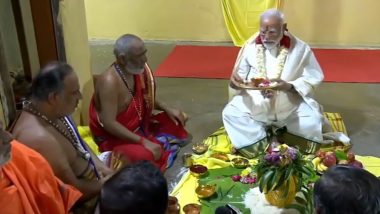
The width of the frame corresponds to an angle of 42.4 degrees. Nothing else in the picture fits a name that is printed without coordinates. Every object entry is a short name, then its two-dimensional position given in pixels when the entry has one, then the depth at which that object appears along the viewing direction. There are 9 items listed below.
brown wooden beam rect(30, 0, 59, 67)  3.29
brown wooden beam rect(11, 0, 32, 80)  3.18
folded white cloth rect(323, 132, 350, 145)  3.55
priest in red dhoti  3.16
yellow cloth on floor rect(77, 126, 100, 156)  3.43
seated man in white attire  3.46
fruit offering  3.06
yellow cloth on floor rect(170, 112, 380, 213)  2.96
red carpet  5.34
